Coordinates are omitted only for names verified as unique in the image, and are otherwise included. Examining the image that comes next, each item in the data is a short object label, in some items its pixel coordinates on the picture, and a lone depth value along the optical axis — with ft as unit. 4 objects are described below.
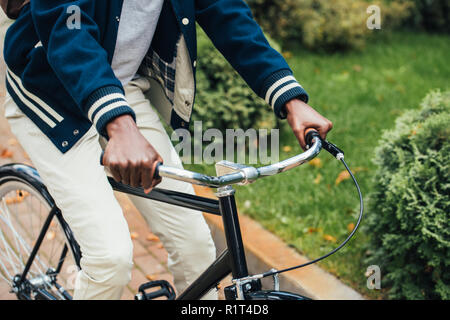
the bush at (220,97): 15.46
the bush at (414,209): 9.05
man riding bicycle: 5.74
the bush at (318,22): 23.43
